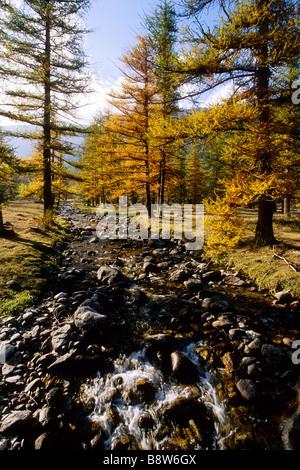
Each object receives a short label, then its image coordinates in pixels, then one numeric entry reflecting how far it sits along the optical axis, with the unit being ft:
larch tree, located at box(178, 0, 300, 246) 17.08
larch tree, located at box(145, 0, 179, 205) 40.73
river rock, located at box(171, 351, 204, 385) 11.23
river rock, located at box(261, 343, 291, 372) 11.35
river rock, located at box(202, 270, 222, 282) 22.59
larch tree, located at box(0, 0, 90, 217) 31.63
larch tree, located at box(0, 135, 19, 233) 24.17
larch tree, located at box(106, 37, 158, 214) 39.55
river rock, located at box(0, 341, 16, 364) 11.52
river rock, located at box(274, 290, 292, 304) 17.07
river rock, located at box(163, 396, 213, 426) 9.33
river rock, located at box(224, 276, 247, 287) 20.67
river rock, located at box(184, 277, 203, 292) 20.36
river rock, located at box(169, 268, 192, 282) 22.88
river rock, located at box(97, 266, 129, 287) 21.79
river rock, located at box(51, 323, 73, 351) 12.57
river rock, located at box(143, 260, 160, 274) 25.50
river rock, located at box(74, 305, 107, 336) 13.93
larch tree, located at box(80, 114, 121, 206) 39.41
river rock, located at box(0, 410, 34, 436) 8.21
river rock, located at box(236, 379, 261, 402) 9.90
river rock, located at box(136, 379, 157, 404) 10.30
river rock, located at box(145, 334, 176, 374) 12.25
